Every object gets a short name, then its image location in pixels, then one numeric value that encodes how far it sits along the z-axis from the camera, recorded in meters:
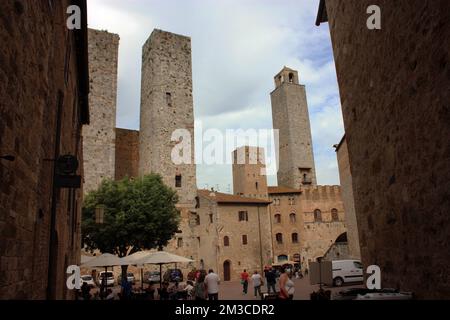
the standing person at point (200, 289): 11.52
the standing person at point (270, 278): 15.32
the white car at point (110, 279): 26.20
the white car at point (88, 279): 25.64
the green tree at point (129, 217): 22.94
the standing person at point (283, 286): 8.41
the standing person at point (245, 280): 20.20
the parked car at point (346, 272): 20.34
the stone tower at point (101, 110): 31.48
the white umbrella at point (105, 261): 14.50
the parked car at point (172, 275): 27.83
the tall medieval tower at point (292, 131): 54.03
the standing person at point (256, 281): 17.52
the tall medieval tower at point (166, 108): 34.00
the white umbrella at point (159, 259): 15.44
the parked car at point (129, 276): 28.30
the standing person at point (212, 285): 11.71
